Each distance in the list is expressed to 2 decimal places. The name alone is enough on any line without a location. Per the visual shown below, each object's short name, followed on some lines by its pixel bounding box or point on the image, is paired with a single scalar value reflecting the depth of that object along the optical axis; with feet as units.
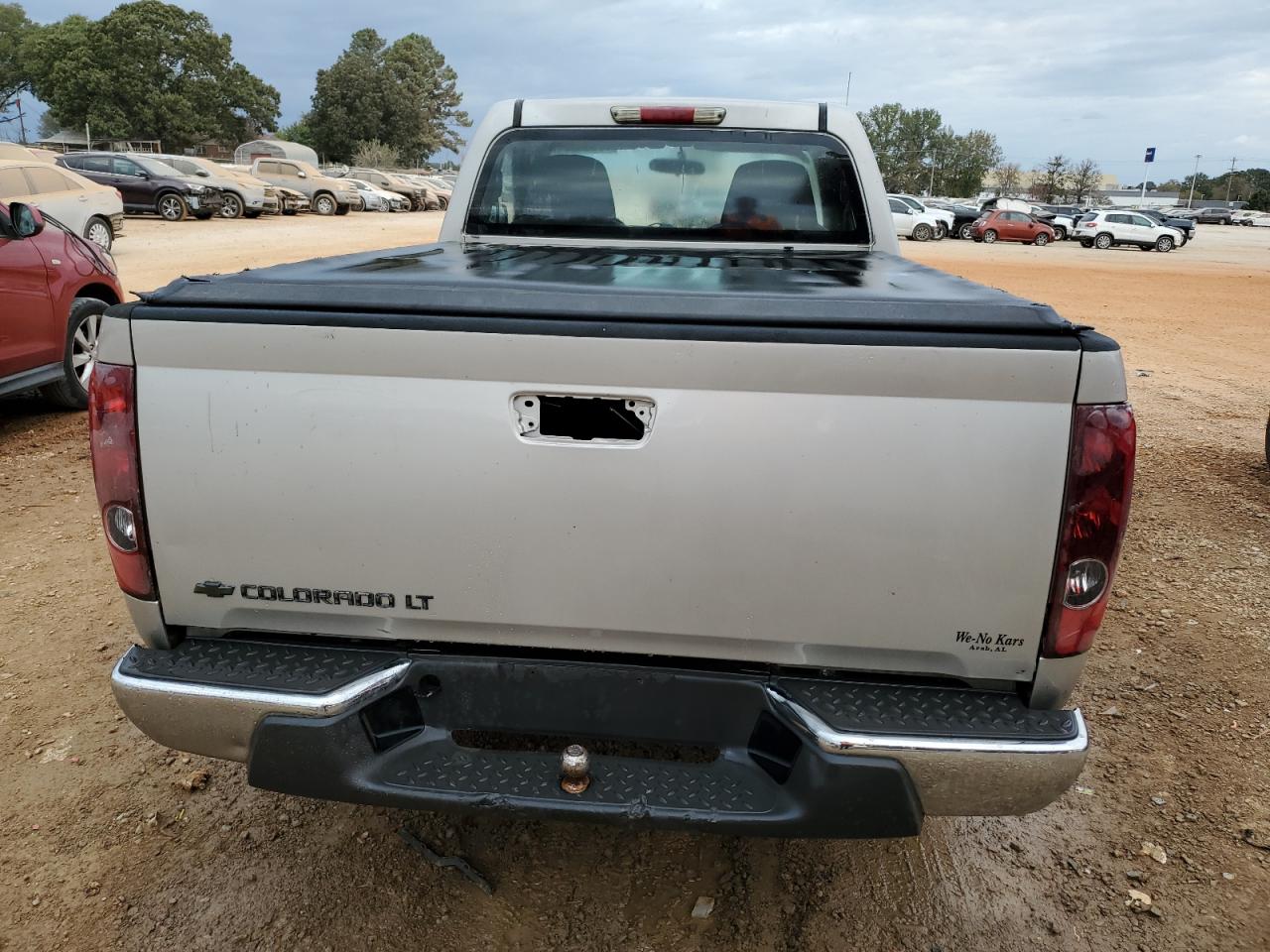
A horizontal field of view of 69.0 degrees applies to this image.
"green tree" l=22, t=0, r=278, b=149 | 230.68
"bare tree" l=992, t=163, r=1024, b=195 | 369.30
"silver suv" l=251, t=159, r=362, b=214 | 111.34
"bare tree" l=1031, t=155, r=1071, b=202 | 346.13
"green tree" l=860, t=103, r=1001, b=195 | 357.82
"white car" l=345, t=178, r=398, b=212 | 126.02
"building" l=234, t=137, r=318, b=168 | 196.54
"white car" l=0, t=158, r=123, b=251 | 42.60
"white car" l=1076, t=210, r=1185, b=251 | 117.29
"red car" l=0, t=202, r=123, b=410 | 20.10
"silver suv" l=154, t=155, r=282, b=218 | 88.89
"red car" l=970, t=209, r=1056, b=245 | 115.85
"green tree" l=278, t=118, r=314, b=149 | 276.21
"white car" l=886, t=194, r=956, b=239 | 116.16
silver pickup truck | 6.28
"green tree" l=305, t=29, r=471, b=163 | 266.77
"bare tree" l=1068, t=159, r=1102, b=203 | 344.28
